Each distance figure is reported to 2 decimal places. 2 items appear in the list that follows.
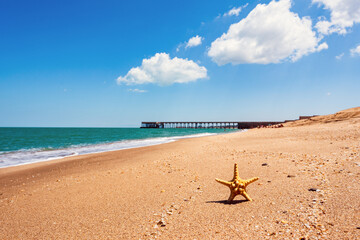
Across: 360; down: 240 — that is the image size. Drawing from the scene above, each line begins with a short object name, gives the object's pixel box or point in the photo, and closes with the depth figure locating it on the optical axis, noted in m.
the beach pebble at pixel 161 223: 3.57
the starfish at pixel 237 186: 4.23
